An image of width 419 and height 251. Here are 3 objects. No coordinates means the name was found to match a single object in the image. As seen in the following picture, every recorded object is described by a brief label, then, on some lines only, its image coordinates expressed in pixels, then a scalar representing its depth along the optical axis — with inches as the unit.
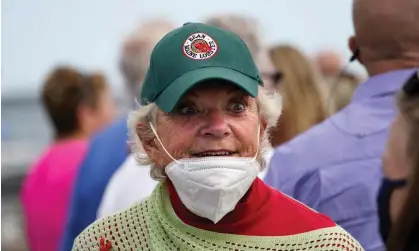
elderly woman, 117.7
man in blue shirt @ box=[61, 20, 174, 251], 195.3
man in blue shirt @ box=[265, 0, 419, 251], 148.9
